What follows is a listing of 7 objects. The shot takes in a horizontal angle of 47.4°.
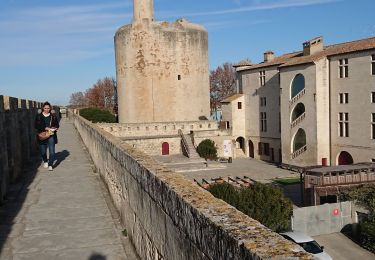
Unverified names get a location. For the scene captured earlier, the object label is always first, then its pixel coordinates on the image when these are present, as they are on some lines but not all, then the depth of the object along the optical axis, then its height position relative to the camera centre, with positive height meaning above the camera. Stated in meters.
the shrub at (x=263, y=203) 18.45 -4.06
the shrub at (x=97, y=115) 48.34 -0.01
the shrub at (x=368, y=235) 17.38 -5.30
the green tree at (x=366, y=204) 17.53 -4.56
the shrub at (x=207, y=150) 39.72 -3.52
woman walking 11.27 -0.29
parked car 15.08 -4.89
